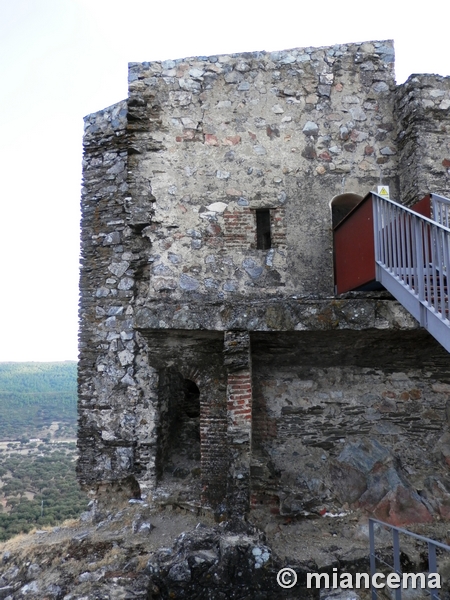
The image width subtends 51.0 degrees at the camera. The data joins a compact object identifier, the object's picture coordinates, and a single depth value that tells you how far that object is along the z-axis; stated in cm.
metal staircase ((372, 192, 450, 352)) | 411
